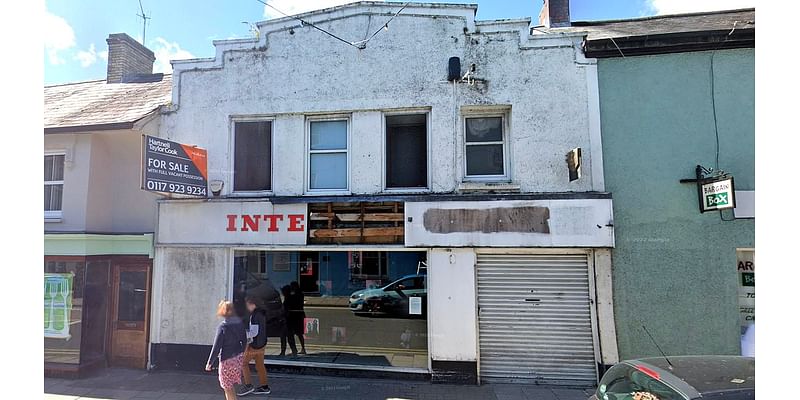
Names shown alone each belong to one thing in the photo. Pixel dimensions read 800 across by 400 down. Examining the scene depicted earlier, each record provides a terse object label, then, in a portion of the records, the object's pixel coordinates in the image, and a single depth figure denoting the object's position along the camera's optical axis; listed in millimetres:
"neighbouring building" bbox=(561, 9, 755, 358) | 6234
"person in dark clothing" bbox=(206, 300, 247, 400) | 5375
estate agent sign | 6195
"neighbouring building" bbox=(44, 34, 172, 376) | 7188
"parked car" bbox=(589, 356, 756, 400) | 2891
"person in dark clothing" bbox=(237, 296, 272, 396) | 6258
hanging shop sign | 5570
